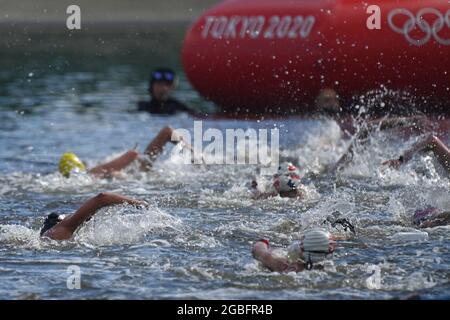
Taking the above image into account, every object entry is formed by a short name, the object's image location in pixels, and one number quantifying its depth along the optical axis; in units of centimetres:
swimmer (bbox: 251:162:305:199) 1163
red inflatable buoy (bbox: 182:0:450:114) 1542
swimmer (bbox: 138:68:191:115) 1752
